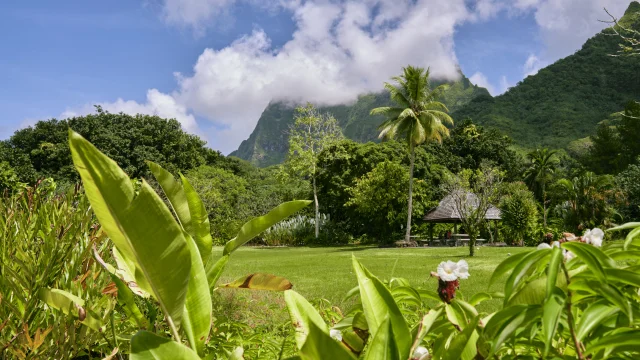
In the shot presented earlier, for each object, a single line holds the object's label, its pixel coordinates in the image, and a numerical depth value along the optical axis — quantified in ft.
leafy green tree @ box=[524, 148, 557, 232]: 109.60
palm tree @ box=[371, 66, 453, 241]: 70.90
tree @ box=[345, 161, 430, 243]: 79.66
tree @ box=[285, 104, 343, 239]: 86.94
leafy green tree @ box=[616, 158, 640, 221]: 74.49
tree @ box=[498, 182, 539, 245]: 75.34
